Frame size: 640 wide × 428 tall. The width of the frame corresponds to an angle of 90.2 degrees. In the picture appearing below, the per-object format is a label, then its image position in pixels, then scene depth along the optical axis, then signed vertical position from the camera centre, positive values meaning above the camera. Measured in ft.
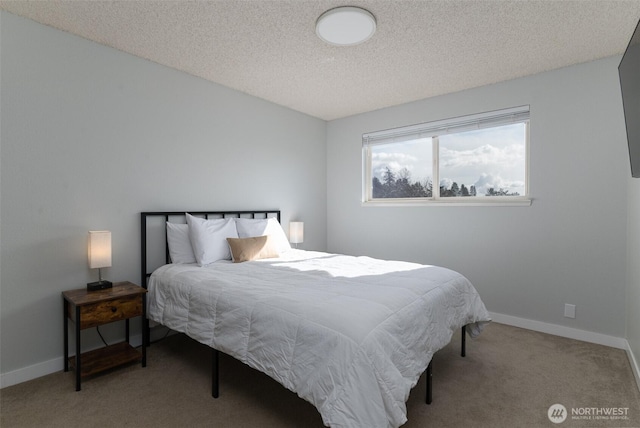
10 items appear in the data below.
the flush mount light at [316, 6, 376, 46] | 7.00 +4.32
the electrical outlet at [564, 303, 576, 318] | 9.75 -3.03
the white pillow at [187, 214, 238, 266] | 9.18 -0.81
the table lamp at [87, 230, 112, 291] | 7.70 -1.01
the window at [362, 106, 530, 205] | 10.96 +1.99
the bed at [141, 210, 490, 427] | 4.48 -1.91
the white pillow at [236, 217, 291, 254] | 10.55 -0.64
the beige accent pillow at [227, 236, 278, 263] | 9.54 -1.15
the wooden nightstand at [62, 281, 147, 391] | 6.92 -2.40
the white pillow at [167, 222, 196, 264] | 9.33 -0.98
